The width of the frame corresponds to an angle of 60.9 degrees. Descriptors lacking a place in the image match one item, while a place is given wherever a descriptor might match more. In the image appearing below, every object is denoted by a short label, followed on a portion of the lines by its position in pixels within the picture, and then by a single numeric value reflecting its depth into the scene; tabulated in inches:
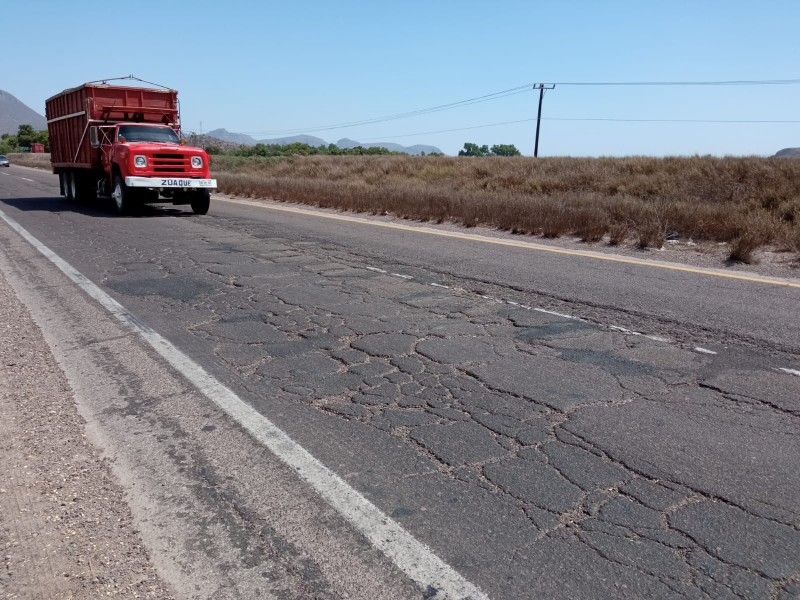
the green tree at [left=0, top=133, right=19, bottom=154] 4276.6
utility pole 2121.1
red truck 591.5
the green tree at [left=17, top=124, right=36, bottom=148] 4451.3
